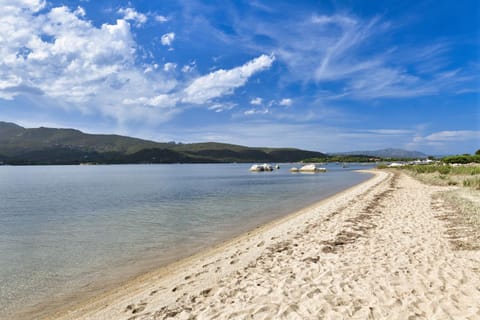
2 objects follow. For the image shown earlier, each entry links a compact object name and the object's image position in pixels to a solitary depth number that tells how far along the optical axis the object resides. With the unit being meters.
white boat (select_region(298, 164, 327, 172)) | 102.81
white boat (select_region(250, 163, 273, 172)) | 107.01
